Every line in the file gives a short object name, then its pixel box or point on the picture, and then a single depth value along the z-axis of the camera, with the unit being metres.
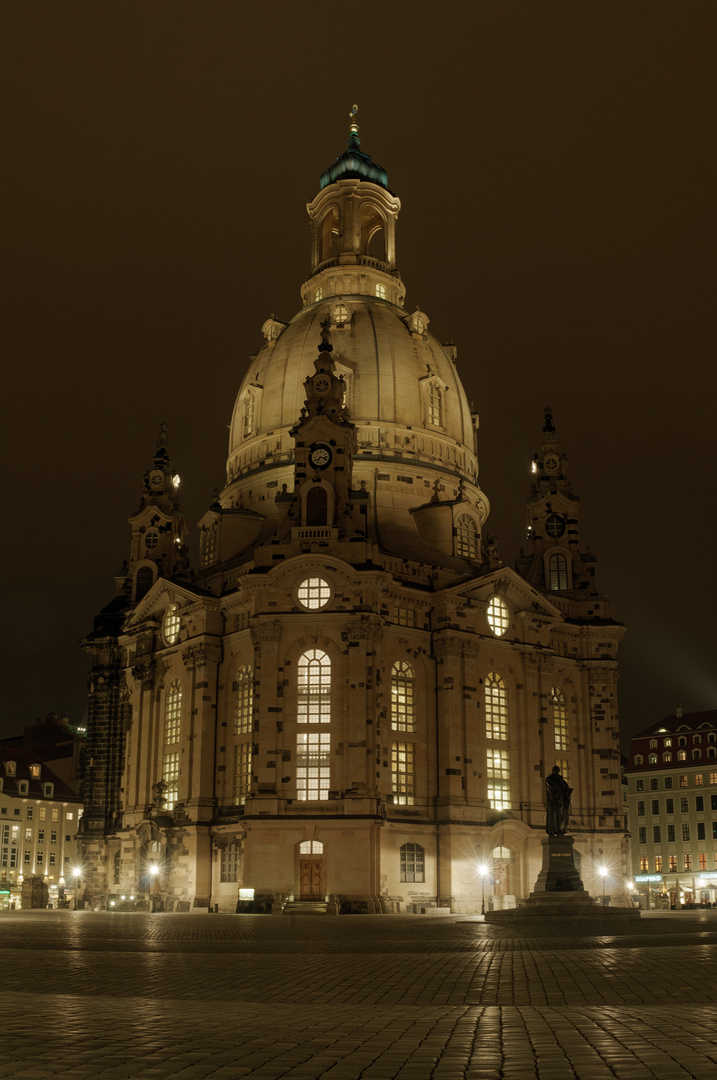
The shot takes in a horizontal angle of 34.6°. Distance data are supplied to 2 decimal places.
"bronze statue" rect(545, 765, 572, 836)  49.50
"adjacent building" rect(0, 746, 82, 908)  110.31
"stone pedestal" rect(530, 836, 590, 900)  47.69
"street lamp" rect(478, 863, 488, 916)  71.88
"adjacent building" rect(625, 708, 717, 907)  111.69
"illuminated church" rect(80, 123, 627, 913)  69.62
